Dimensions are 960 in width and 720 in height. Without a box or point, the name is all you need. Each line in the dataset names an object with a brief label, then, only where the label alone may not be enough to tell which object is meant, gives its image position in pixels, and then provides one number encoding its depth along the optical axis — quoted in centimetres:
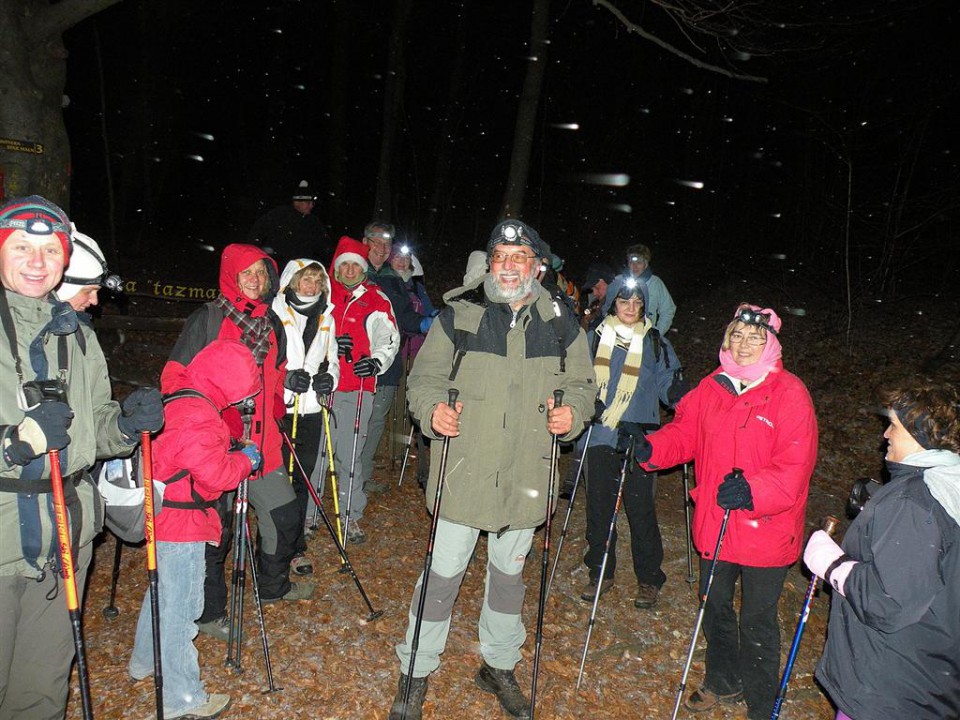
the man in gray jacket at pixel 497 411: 375
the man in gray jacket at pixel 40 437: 260
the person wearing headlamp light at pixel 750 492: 377
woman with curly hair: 268
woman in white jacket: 525
